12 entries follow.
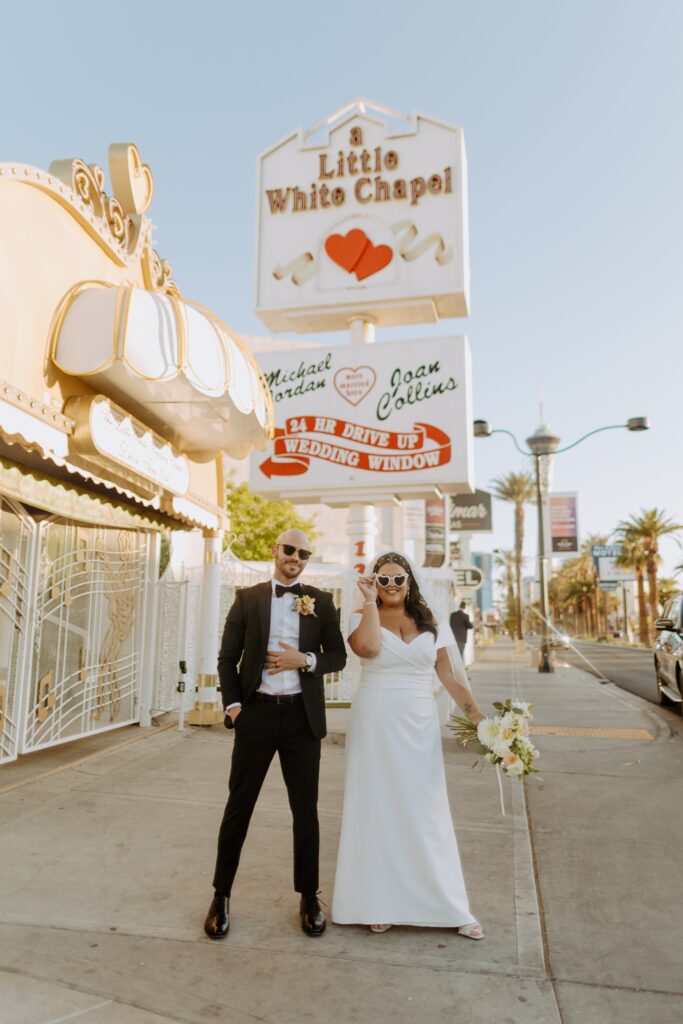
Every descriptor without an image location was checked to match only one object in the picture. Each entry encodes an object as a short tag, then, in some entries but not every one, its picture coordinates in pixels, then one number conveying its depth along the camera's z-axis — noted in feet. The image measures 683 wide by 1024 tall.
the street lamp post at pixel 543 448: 69.00
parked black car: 37.52
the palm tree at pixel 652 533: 166.20
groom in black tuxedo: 12.43
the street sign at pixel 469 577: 89.85
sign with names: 41.04
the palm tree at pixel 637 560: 173.47
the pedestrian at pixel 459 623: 45.65
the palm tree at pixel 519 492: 160.56
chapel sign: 42.91
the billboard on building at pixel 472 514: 134.82
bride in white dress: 12.28
